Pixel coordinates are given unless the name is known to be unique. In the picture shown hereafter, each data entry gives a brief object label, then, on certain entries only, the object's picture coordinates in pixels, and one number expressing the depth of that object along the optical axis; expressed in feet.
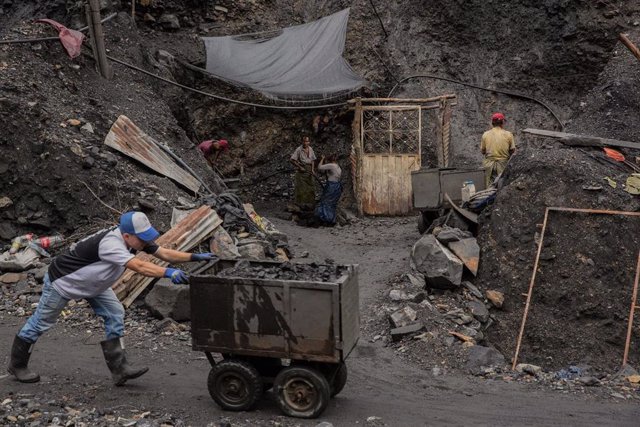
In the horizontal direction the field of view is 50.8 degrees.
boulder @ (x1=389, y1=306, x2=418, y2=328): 27.04
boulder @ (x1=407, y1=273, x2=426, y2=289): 30.05
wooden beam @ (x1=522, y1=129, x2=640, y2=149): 34.14
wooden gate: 49.67
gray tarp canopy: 47.55
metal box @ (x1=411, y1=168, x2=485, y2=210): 36.86
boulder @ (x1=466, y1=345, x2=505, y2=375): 24.59
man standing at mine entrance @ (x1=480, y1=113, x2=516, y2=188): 37.68
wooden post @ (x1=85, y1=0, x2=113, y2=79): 39.04
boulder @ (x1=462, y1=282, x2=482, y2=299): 30.30
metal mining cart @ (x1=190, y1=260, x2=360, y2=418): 17.66
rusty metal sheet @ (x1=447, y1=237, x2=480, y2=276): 30.99
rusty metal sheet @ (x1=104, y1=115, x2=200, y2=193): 35.35
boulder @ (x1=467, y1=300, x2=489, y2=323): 28.91
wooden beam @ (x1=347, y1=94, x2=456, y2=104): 48.67
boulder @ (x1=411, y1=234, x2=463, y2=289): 29.94
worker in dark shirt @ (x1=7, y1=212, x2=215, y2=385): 18.75
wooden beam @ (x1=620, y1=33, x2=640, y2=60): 39.95
